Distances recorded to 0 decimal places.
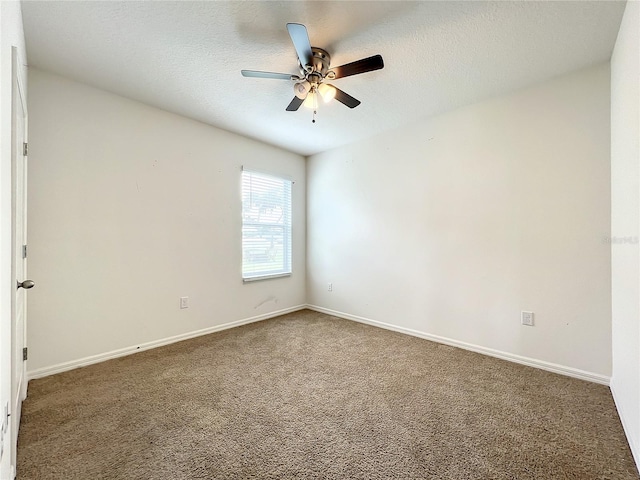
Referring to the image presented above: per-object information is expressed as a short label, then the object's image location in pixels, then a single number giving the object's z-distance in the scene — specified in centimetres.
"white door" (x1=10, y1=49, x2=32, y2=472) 142
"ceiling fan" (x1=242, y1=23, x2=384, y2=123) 171
